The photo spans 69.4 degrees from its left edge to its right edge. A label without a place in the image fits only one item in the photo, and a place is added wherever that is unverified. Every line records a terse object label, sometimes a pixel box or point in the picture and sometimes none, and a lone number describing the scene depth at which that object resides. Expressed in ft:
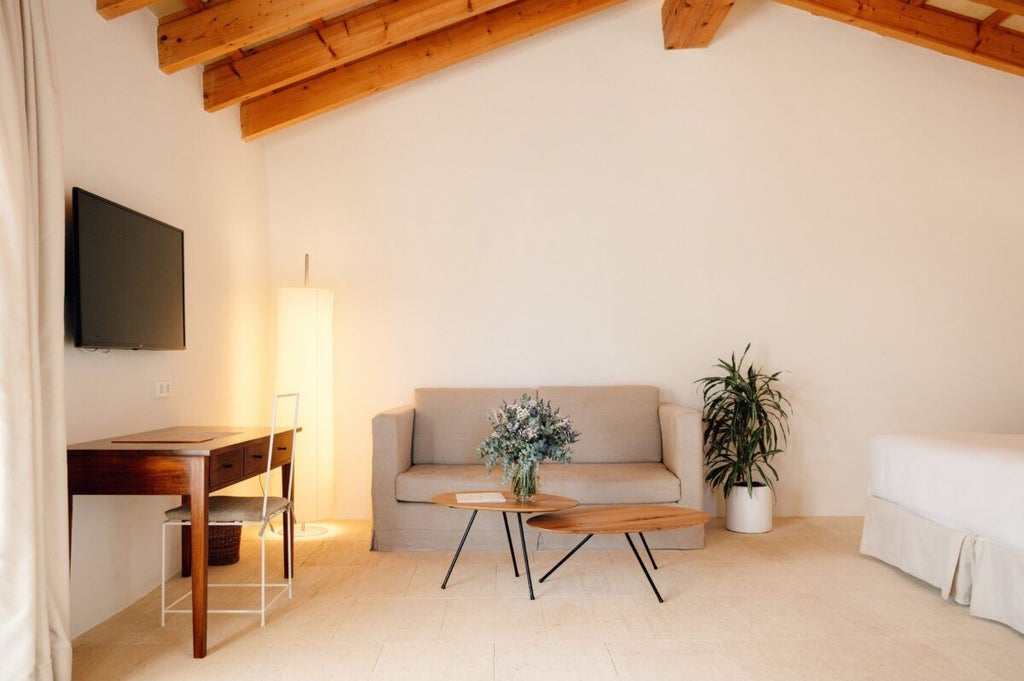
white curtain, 7.55
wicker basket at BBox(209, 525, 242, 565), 13.46
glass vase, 11.76
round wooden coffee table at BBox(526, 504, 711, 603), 10.82
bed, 10.00
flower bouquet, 11.55
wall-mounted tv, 9.83
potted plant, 15.58
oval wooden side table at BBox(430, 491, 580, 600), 11.32
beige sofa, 14.25
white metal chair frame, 10.20
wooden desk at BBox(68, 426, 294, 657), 9.29
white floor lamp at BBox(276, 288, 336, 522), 15.67
